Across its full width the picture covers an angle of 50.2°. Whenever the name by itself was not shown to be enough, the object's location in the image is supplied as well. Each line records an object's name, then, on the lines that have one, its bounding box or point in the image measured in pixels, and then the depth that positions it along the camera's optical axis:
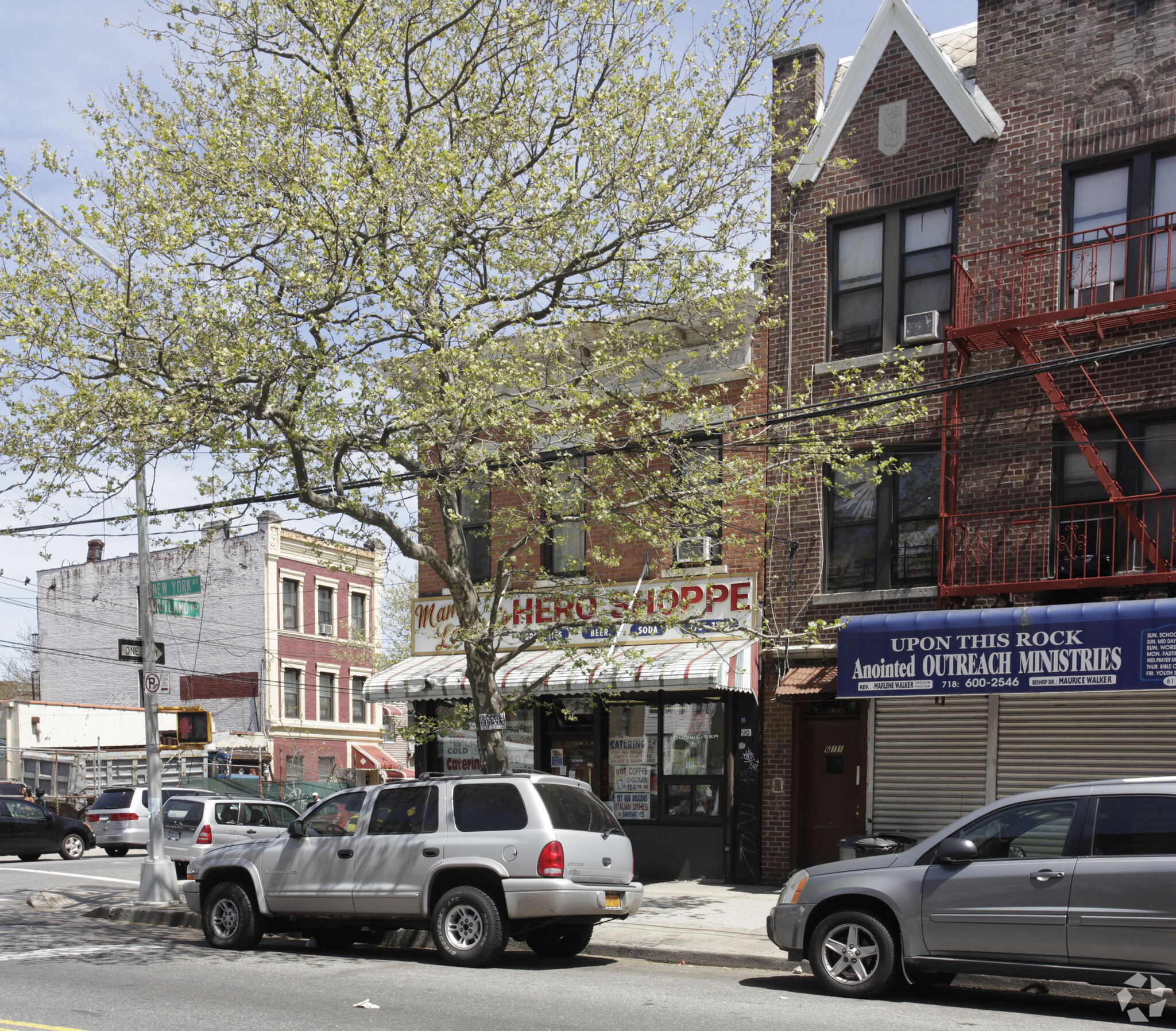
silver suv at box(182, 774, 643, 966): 10.95
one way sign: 16.78
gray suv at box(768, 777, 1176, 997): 8.38
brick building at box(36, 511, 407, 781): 41.75
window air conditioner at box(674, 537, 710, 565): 17.78
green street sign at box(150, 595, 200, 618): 18.20
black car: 25.69
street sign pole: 15.70
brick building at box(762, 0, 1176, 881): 14.88
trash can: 14.45
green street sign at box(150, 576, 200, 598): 17.95
